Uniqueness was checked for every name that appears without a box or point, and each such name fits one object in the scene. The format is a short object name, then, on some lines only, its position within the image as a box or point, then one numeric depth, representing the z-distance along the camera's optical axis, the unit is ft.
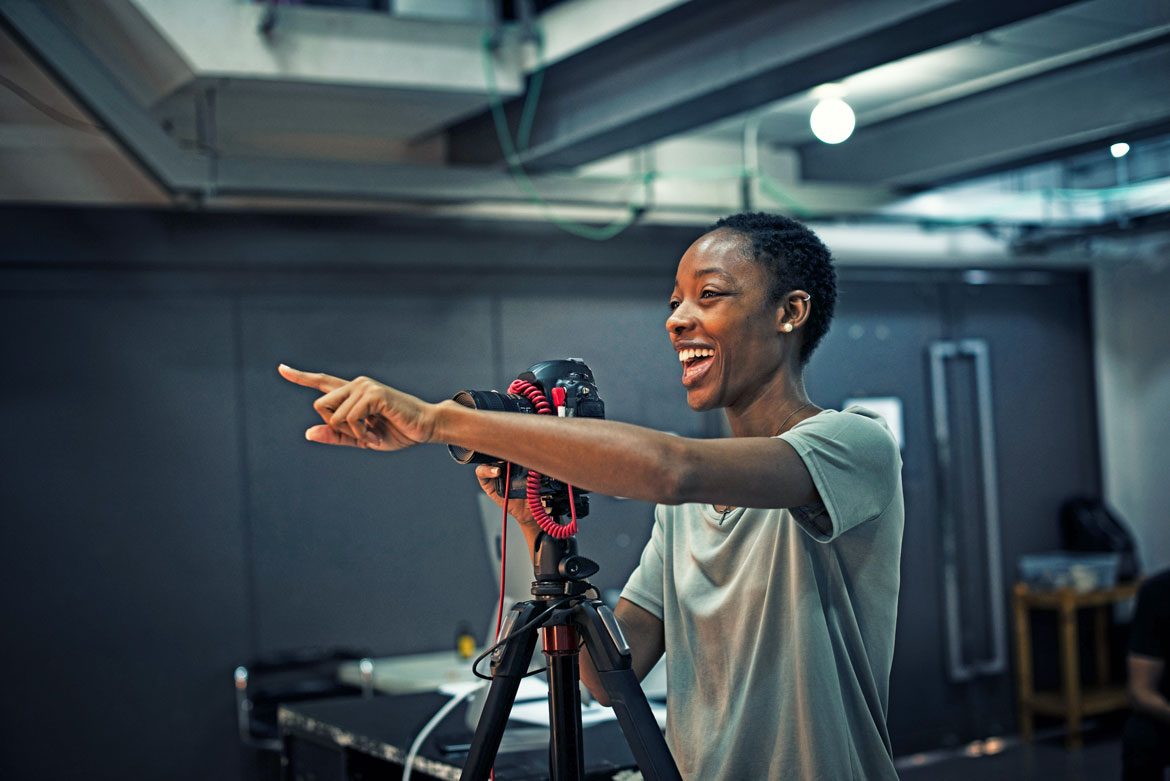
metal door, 18.65
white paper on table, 7.84
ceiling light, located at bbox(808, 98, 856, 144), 14.35
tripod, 4.20
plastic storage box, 18.90
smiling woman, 3.85
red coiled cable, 4.27
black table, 6.63
